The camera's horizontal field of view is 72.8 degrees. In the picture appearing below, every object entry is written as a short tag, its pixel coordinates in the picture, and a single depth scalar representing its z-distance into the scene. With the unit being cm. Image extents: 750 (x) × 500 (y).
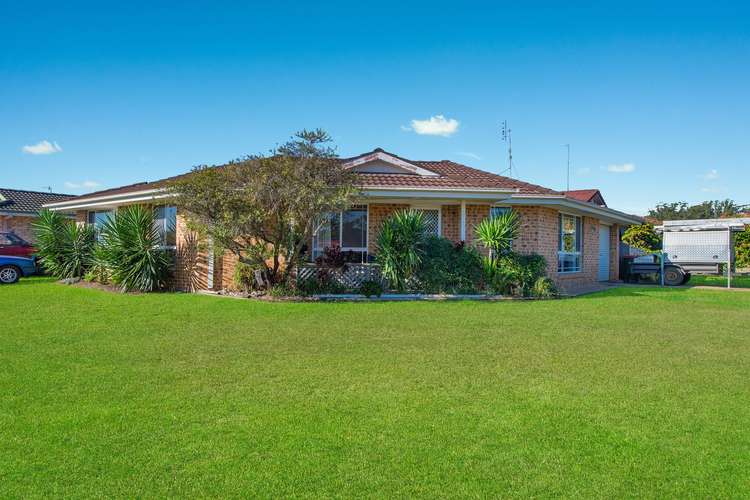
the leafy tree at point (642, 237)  2695
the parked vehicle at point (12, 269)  1798
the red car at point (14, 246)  2133
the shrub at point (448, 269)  1453
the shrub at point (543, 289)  1462
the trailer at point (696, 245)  2227
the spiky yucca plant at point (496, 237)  1484
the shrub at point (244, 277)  1459
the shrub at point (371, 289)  1416
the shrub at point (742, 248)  2838
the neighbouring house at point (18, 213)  2630
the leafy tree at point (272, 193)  1246
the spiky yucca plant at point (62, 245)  1909
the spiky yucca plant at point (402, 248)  1427
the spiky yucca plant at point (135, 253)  1525
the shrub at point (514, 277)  1470
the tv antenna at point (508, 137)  2257
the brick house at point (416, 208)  1505
